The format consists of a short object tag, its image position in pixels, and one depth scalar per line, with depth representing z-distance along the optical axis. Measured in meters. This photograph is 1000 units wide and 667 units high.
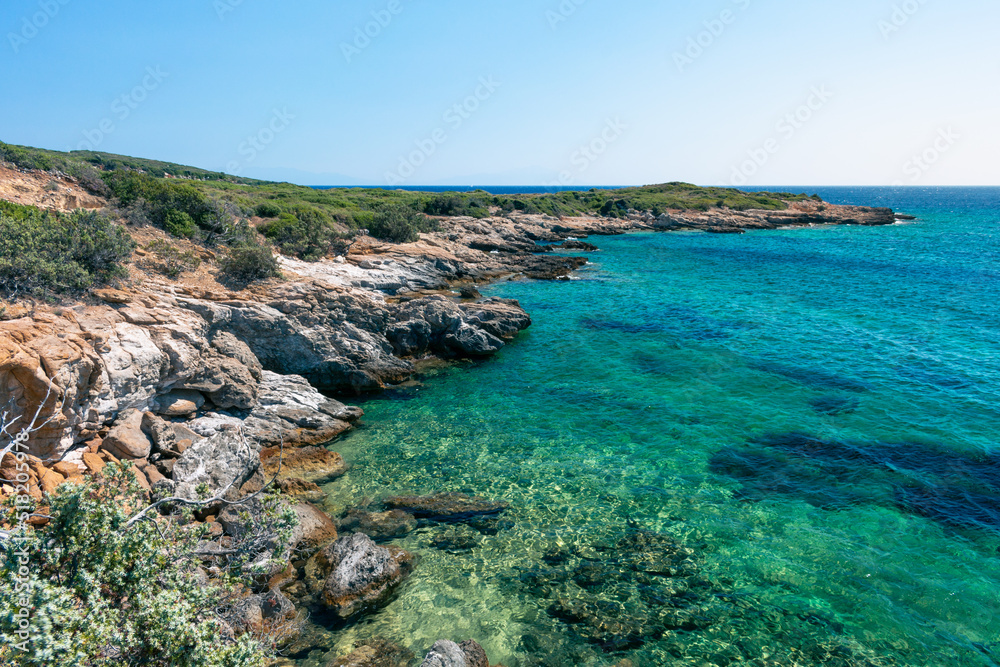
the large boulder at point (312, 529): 10.73
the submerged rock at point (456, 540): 11.16
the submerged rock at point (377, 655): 8.25
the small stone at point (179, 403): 14.46
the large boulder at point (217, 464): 11.55
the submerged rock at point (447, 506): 12.24
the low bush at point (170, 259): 18.06
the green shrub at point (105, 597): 4.80
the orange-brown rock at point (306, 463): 13.68
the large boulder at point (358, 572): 9.48
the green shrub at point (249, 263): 20.14
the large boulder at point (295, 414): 15.47
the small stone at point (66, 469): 10.70
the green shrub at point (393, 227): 36.91
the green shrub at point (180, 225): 20.72
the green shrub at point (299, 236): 26.06
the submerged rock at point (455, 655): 7.70
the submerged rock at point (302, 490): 12.72
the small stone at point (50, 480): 10.07
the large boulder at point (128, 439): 11.89
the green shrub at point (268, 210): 30.80
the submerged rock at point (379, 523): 11.59
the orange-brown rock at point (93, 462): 11.19
